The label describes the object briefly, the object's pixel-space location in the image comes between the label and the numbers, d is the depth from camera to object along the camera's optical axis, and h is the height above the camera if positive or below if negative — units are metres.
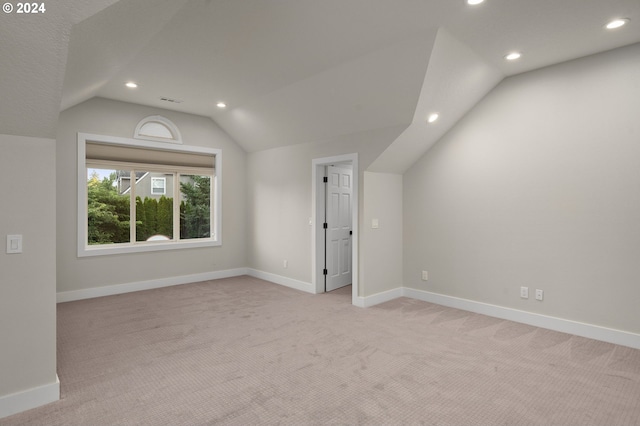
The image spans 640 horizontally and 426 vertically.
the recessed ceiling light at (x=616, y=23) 2.84 +1.58
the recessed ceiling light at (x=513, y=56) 3.45 +1.59
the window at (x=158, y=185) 5.84 +0.51
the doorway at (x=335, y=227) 4.77 -0.20
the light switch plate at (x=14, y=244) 2.22 -0.18
